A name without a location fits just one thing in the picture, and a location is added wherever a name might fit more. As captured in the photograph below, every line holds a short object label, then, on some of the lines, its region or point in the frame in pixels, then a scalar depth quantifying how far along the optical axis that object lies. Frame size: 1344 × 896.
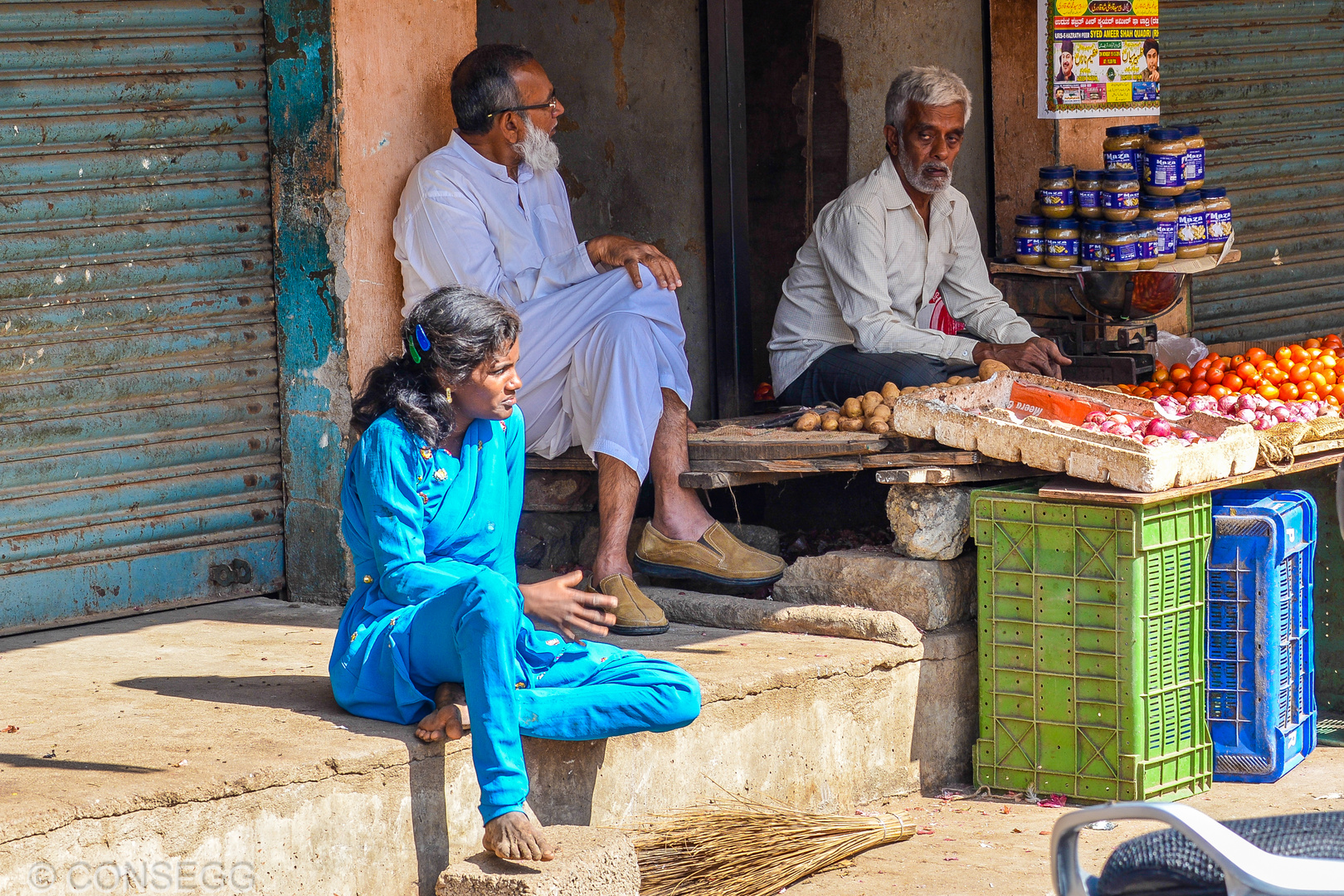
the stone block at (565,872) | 5.69
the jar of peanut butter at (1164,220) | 11.84
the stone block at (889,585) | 8.75
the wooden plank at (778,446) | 8.86
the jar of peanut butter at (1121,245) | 11.71
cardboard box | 7.91
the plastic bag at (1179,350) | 12.17
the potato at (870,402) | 9.24
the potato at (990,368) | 9.88
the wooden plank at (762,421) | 9.85
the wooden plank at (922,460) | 8.55
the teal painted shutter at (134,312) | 8.50
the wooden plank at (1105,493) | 7.86
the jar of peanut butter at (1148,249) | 11.76
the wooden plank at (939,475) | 8.52
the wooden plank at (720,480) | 9.10
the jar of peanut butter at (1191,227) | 12.05
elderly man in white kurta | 8.77
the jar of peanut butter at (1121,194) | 11.74
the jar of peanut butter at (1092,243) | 11.82
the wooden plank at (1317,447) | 9.19
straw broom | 6.82
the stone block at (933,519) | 8.70
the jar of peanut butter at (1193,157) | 12.07
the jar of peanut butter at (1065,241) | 11.94
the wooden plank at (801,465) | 8.80
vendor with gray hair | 10.42
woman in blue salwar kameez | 6.20
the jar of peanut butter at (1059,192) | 11.96
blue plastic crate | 8.57
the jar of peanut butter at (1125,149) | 11.91
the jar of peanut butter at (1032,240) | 12.16
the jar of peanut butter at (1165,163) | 11.89
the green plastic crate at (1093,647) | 8.08
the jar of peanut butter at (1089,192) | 11.89
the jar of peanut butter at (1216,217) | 12.26
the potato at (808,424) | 9.49
